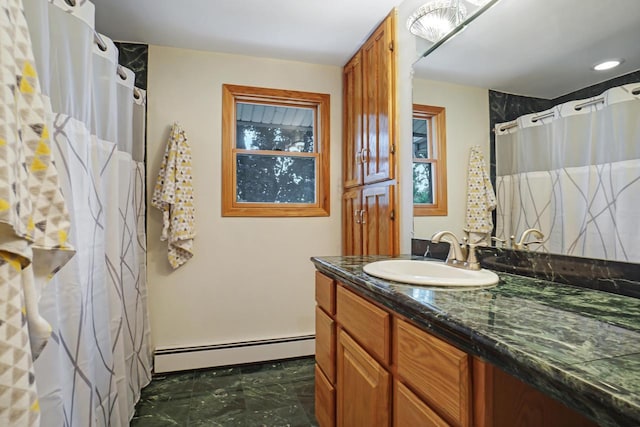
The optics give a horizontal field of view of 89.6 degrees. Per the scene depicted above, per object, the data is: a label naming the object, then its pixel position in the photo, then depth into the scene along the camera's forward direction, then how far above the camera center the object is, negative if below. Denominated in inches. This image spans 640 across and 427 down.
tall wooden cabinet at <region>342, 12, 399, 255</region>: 75.9 +18.9
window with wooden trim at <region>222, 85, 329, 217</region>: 97.2 +21.2
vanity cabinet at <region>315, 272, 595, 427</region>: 25.8 -16.2
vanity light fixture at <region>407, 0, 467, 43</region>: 59.8 +38.7
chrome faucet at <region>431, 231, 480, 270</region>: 49.4 -6.0
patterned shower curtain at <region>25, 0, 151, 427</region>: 42.9 -1.7
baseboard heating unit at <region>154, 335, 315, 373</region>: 88.8 -38.7
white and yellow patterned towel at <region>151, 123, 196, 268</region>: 85.5 +6.1
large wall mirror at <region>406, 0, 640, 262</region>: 35.6 +14.8
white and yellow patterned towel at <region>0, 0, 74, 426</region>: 24.7 +0.1
